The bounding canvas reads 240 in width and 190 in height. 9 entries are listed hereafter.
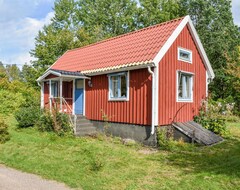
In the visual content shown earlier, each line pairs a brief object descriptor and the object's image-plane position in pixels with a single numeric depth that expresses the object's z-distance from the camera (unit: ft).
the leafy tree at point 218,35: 92.68
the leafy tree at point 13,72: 240.53
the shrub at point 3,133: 35.16
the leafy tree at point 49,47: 94.12
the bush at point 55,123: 40.68
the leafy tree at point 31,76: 98.07
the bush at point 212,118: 42.24
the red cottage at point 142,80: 35.76
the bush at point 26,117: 47.34
